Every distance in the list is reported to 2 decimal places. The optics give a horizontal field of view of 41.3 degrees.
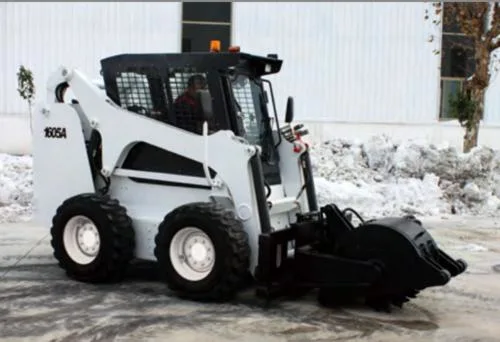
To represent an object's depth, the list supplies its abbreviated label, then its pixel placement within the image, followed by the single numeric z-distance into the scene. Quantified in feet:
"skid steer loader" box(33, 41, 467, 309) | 19.13
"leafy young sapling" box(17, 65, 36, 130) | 55.72
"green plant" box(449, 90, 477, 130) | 50.37
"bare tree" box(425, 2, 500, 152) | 49.39
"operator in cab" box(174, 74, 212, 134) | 20.66
